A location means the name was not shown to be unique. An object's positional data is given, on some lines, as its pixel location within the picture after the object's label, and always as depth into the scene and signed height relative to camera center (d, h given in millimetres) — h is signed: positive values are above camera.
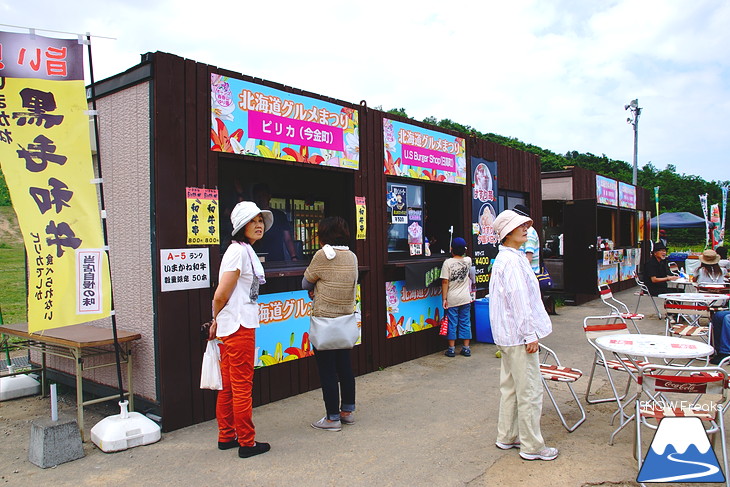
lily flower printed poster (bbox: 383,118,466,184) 6934 +1207
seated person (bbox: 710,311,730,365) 6680 -1368
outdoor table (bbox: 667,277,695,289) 8789 -885
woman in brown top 4406 -448
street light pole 23719 +5105
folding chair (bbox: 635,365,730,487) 3195 -998
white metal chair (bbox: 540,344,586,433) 4273 -1193
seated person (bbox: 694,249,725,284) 8758 -695
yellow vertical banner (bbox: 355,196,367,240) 6328 +265
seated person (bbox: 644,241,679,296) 9523 -763
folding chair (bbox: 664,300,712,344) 6469 -1109
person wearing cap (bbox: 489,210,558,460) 3809 -698
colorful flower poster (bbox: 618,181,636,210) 15859 +1141
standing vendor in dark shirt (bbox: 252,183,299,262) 6305 +48
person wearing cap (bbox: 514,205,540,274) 9178 -269
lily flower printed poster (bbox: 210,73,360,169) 4945 +1217
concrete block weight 3822 -1466
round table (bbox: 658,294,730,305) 6891 -945
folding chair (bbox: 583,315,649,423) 4702 -926
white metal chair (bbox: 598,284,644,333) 7380 -873
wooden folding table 4336 -844
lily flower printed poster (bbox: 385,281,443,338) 6805 -986
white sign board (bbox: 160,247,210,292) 4457 -225
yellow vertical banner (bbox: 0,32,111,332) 3607 +508
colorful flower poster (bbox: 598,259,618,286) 13711 -1143
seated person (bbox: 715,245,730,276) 10373 -658
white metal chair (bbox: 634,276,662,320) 9979 -1154
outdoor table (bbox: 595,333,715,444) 3713 -887
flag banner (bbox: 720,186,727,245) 18478 +946
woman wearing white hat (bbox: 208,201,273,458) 3836 -614
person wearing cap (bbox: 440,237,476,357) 7223 -794
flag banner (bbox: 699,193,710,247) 20016 +841
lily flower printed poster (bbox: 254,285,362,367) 5203 -913
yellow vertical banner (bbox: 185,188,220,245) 4641 +244
